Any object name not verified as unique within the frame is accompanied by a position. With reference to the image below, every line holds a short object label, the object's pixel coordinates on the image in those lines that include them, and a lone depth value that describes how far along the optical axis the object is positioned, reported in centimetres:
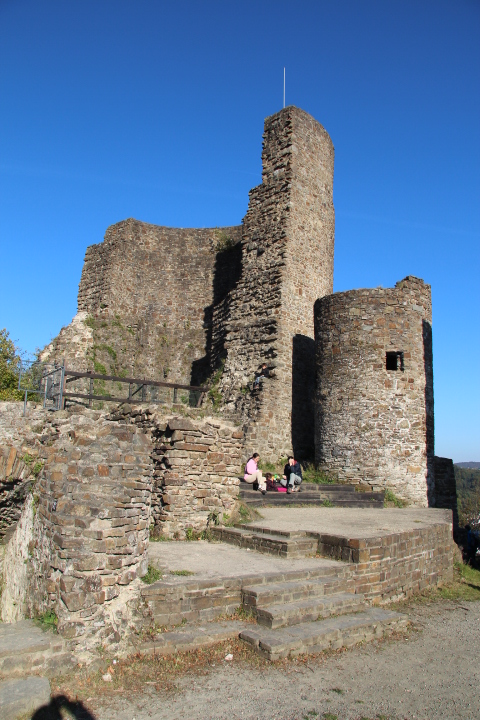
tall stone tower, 1636
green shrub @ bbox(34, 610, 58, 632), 504
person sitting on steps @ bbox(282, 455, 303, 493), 1388
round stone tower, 1499
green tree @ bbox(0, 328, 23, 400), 2125
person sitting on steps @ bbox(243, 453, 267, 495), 1316
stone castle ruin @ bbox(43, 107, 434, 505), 1529
